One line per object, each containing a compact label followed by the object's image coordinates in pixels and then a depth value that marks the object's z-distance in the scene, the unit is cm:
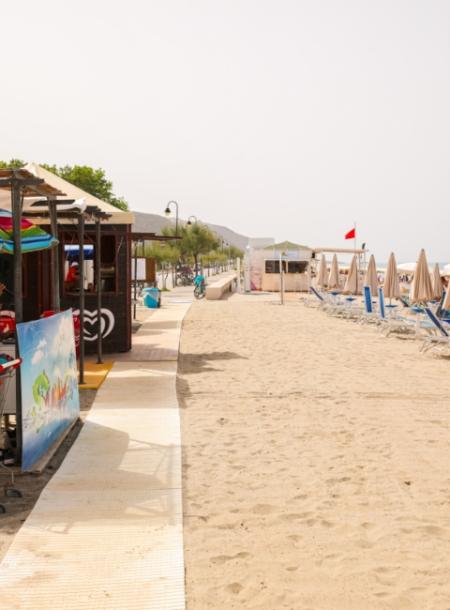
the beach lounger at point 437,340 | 1250
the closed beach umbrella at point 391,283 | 2089
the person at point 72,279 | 1222
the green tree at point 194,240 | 6569
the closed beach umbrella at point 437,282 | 1976
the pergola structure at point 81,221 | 755
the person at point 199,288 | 3069
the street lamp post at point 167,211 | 3550
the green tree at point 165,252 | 6412
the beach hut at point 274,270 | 3794
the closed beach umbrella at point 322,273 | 3145
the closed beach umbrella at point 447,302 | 1427
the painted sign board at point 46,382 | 529
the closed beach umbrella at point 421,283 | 1775
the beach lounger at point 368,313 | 1891
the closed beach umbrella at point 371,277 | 2277
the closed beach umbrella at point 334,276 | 2917
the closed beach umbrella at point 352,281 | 2639
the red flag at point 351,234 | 3825
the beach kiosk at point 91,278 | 1152
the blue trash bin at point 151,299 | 2454
